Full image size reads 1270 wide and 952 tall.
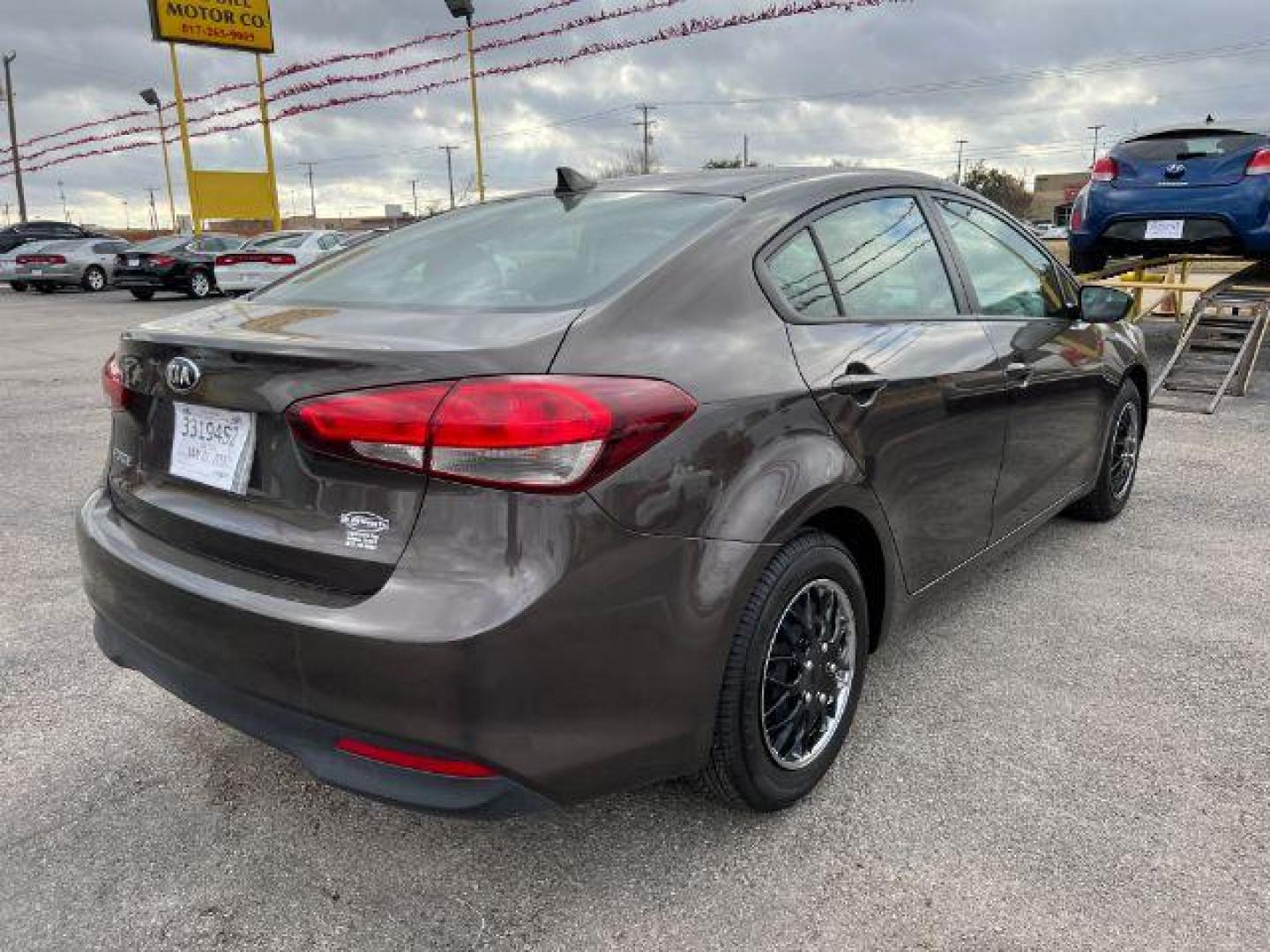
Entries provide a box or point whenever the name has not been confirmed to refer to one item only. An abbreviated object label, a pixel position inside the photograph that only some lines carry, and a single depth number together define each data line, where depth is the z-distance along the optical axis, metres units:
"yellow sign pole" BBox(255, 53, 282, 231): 24.83
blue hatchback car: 7.64
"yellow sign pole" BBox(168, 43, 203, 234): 24.23
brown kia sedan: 1.76
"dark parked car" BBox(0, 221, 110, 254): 31.00
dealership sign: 23.53
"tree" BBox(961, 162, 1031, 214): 83.03
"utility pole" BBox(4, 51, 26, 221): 42.59
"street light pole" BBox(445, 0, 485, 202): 19.58
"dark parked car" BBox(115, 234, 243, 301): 20.73
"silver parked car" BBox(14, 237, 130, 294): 25.00
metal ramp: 7.39
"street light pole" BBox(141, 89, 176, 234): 31.43
